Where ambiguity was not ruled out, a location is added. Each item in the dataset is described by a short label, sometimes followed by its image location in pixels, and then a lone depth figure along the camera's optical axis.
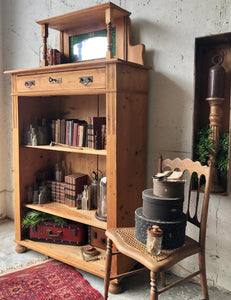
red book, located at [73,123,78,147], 2.71
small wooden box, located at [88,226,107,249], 2.63
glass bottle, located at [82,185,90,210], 2.73
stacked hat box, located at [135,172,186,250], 1.82
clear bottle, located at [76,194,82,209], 2.76
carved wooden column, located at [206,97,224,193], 2.18
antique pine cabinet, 2.19
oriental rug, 2.23
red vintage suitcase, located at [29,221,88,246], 2.75
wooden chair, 1.69
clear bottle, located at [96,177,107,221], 2.49
